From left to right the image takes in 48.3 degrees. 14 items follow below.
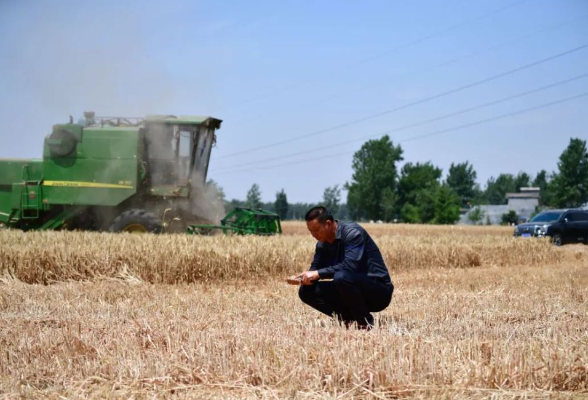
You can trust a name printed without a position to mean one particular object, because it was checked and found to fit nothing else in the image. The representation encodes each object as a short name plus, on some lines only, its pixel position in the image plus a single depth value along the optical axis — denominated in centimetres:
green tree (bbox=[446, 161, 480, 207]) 13800
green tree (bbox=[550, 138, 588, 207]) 7494
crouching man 641
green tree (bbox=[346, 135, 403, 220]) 9512
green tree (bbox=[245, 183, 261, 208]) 10586
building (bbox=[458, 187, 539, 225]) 9924
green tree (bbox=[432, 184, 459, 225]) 8219
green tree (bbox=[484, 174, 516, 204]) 15486
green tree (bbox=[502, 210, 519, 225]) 7638
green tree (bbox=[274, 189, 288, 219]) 8666
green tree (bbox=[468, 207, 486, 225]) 8825
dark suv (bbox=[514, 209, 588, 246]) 2605
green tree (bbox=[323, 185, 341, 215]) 11064
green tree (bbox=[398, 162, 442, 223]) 8512
